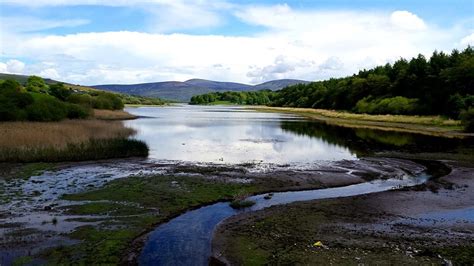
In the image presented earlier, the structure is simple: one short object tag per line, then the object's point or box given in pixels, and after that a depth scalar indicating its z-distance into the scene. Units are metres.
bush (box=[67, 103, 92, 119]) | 70.44
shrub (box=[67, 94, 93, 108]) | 99.31
